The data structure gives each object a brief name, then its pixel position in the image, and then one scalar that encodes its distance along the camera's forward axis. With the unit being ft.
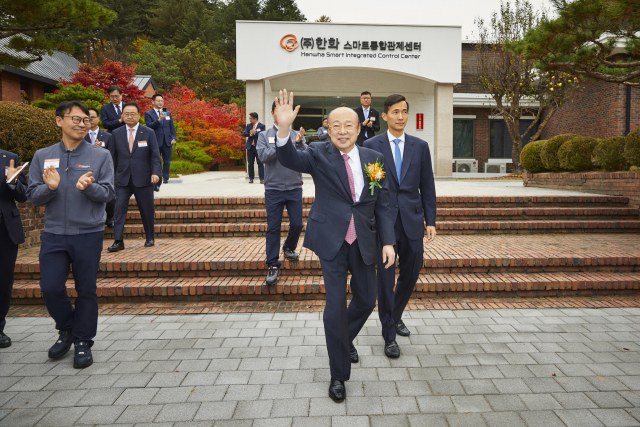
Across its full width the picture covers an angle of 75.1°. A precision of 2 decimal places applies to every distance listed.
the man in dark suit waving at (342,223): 9.55
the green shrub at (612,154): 29.32
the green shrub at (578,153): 32.73
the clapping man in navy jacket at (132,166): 20.03
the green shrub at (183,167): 60.29
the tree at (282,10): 117.81
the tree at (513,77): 63.41
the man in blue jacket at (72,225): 11.24
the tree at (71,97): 47.70
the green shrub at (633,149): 27.48
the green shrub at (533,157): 39.04
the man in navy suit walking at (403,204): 11.86
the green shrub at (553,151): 36.32
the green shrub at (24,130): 21.43
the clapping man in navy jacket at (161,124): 32.48
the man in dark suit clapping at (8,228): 12.01
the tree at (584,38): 19.13
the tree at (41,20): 22.50
